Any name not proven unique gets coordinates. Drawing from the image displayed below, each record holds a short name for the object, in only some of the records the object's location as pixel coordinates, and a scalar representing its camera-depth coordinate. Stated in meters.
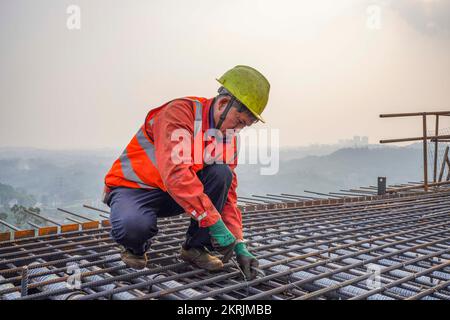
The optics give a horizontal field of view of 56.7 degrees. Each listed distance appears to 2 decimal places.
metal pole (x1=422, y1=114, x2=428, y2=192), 7.16
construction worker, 2.27
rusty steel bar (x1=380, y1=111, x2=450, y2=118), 7.01
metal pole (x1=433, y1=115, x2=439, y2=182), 8.35
